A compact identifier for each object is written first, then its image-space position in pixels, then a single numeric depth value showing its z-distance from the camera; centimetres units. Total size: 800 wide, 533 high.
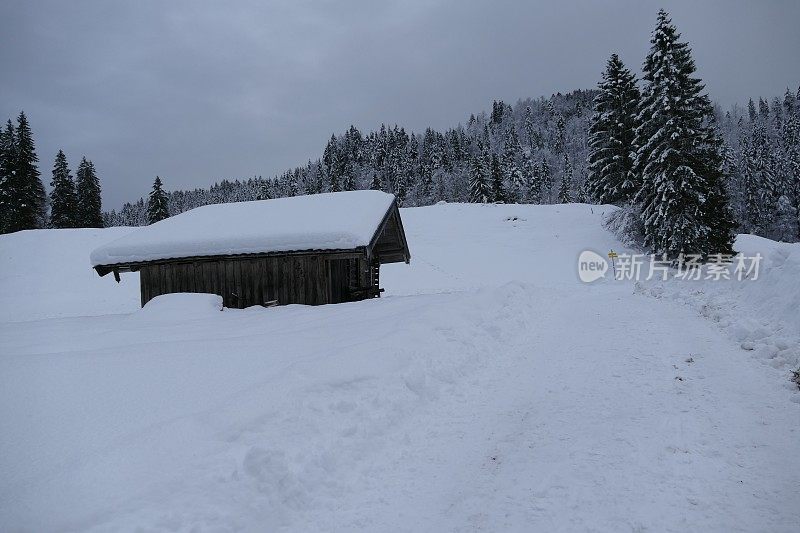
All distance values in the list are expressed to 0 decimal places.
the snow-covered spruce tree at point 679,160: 2373
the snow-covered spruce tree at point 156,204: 5206
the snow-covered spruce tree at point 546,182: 10075
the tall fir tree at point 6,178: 4288
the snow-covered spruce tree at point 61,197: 5106
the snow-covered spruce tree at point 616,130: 3378
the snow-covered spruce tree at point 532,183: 8794
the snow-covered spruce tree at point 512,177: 8044
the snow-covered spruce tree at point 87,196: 5419
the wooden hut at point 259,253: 1196
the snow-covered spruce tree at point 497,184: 6247
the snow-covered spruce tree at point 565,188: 8900
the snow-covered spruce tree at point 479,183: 6238
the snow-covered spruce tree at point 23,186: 4347
